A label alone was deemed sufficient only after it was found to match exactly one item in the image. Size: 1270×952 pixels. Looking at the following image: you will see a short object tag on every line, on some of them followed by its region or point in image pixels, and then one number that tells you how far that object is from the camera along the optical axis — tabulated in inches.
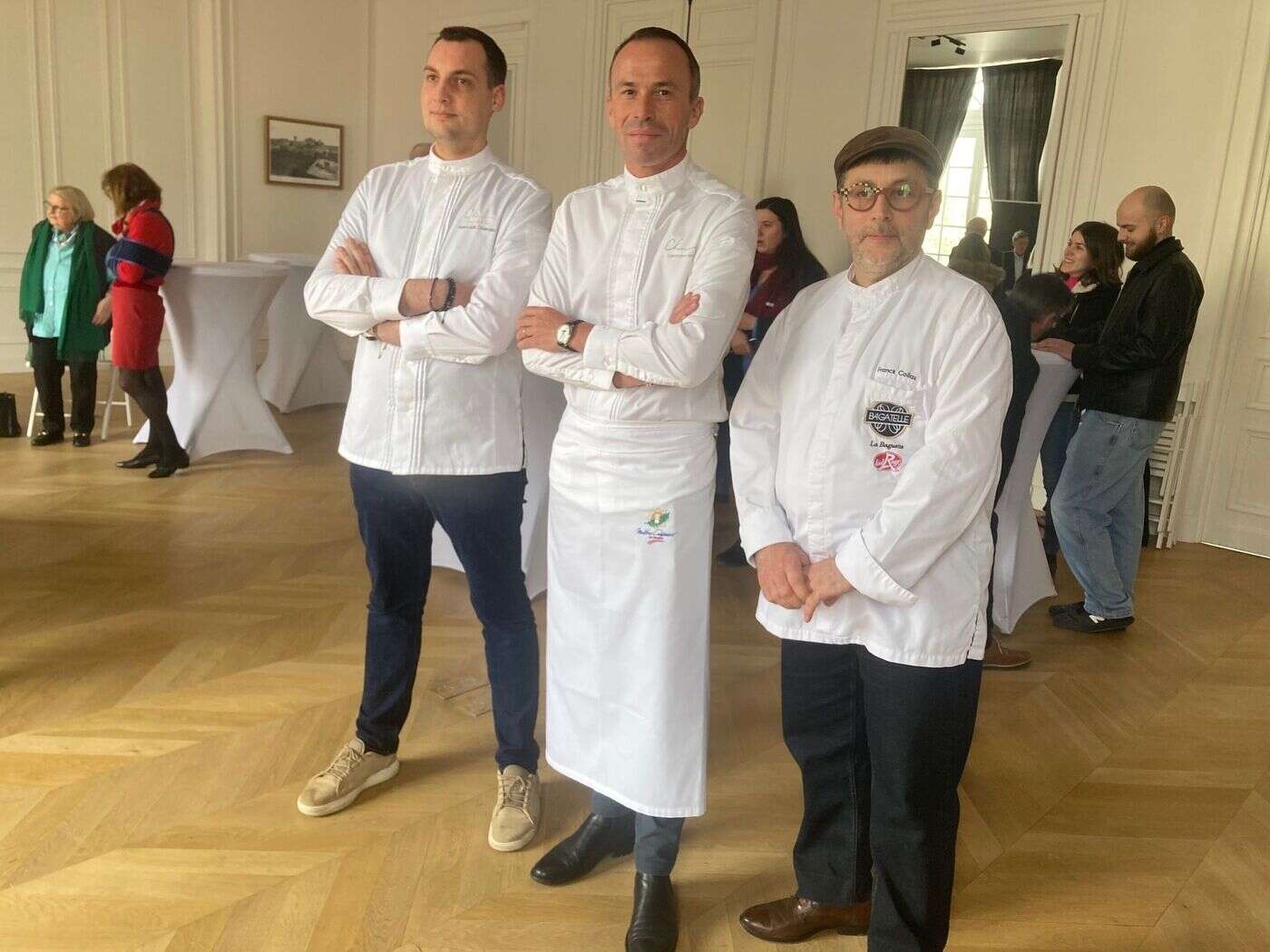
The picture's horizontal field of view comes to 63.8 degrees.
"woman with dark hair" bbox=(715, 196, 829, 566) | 188.2
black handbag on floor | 252.8
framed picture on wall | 390.3
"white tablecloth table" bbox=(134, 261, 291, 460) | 226.2
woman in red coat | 213.3
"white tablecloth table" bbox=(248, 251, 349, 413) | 292.0
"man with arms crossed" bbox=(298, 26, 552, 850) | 87.1
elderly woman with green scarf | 237.3
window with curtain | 283.7
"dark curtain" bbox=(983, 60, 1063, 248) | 266.2
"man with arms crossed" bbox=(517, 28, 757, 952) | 76.7
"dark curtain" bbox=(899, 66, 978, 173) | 269.3
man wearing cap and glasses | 65.7
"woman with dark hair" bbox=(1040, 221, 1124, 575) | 186.2
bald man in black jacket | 157.1
